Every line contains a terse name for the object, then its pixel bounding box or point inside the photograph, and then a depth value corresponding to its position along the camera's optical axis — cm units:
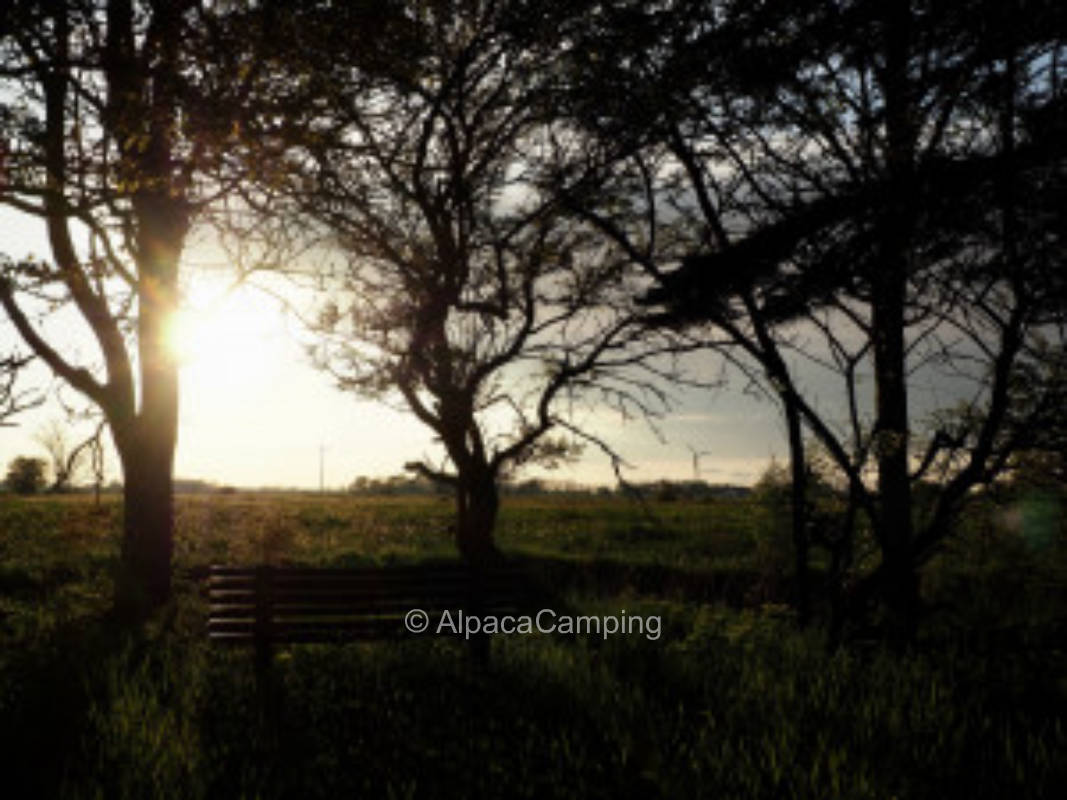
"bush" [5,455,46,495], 5666
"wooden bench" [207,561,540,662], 704
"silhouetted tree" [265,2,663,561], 774
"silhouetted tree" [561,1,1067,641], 475
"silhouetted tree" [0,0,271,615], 543
